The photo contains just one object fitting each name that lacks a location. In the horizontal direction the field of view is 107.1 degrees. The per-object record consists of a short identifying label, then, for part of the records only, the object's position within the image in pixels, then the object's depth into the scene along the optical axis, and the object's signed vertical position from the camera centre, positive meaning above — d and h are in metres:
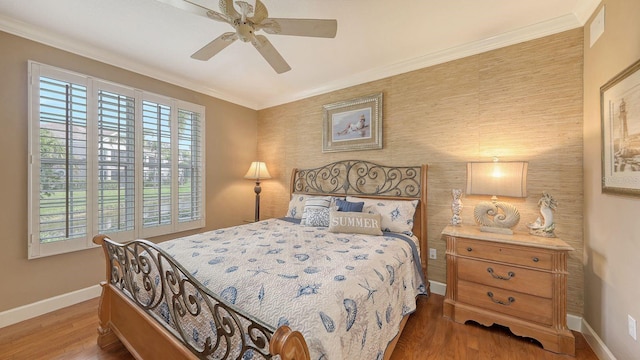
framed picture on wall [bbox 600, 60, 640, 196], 1.38 +0.31
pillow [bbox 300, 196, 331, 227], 2.78 -0.38
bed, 1.03 -0.59
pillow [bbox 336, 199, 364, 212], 2.70 -0.30
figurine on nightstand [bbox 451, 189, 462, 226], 2.43 -0.27
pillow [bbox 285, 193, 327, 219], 3.27 -0.36
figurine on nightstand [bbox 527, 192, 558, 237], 1.97 -0.32
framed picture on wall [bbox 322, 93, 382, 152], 3.07 +0.77
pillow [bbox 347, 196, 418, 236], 2.51 -0.35
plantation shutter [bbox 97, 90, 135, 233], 2.60 +0.19
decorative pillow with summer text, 2.39 -0.44
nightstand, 1.76 -0.84
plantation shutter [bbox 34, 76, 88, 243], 2.26 +0.19
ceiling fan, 1.49 +1.05
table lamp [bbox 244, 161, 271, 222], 3.88 +0.10
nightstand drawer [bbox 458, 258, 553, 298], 1.81 -0.79
